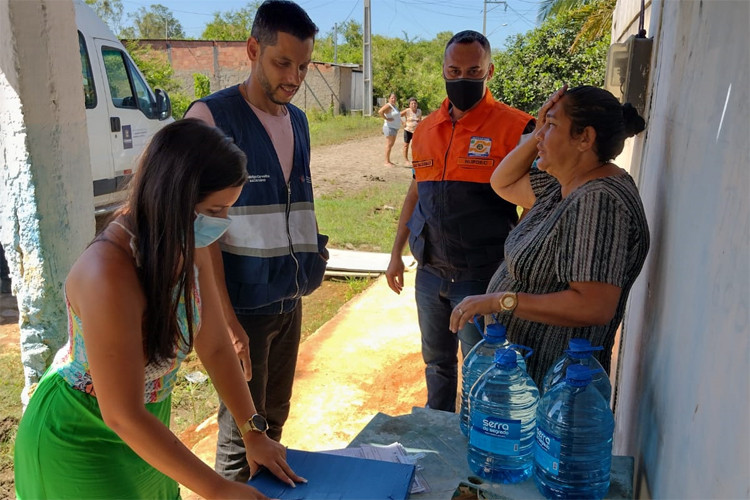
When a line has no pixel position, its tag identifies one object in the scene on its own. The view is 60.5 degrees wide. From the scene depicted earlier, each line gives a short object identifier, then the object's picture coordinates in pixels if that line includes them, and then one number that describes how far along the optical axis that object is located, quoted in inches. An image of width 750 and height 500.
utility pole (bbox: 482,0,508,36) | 2052.5
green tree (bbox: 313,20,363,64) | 1631.4
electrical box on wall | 128.9
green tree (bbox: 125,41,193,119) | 697.0
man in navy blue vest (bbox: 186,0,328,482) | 98.9
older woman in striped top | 66.9
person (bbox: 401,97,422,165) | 613.0
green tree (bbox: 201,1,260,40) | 1853.3
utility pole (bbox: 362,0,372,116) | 1021.9
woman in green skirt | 57.5
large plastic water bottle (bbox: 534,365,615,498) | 59.6
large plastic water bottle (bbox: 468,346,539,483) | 62.1
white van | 285.4
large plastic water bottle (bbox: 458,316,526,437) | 69.7
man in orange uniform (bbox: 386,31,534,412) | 113.1
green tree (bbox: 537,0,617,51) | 348.2
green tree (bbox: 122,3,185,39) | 2325.9
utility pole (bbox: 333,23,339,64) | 1557.6
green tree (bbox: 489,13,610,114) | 406.9
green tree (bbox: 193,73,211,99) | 984.3
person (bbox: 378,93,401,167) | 622.7
